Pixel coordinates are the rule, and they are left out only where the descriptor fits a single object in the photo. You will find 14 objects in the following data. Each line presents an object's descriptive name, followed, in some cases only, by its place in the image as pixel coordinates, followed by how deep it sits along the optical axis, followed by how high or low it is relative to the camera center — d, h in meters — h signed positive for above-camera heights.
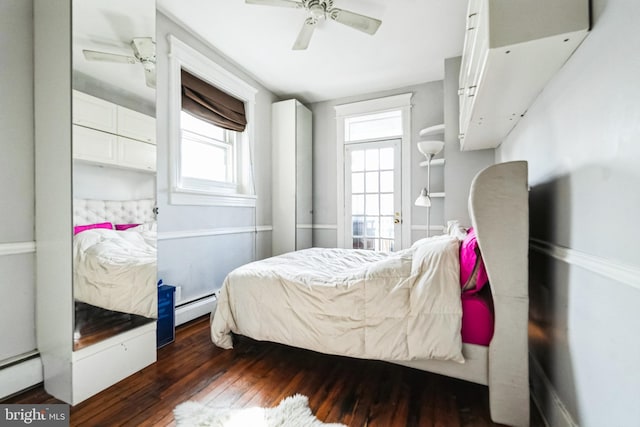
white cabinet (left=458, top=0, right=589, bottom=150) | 1.00 +0.65
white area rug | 1.30 -1.00
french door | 3.86 +0.25
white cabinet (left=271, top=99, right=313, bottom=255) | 3.83 +0.50
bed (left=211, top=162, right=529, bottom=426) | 1.28 -0.53
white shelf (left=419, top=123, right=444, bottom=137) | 3.11 +0.95
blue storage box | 2.12 -0.81
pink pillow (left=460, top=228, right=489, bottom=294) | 1.40 -0.29
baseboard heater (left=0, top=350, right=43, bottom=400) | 1.50 -0.91
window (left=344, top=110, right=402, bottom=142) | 3.93 +1.28
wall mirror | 1.56 +0.28
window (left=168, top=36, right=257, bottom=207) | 2.51 +0.86
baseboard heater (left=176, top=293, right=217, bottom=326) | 2.52 -0.93
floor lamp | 2.88 +0.67
